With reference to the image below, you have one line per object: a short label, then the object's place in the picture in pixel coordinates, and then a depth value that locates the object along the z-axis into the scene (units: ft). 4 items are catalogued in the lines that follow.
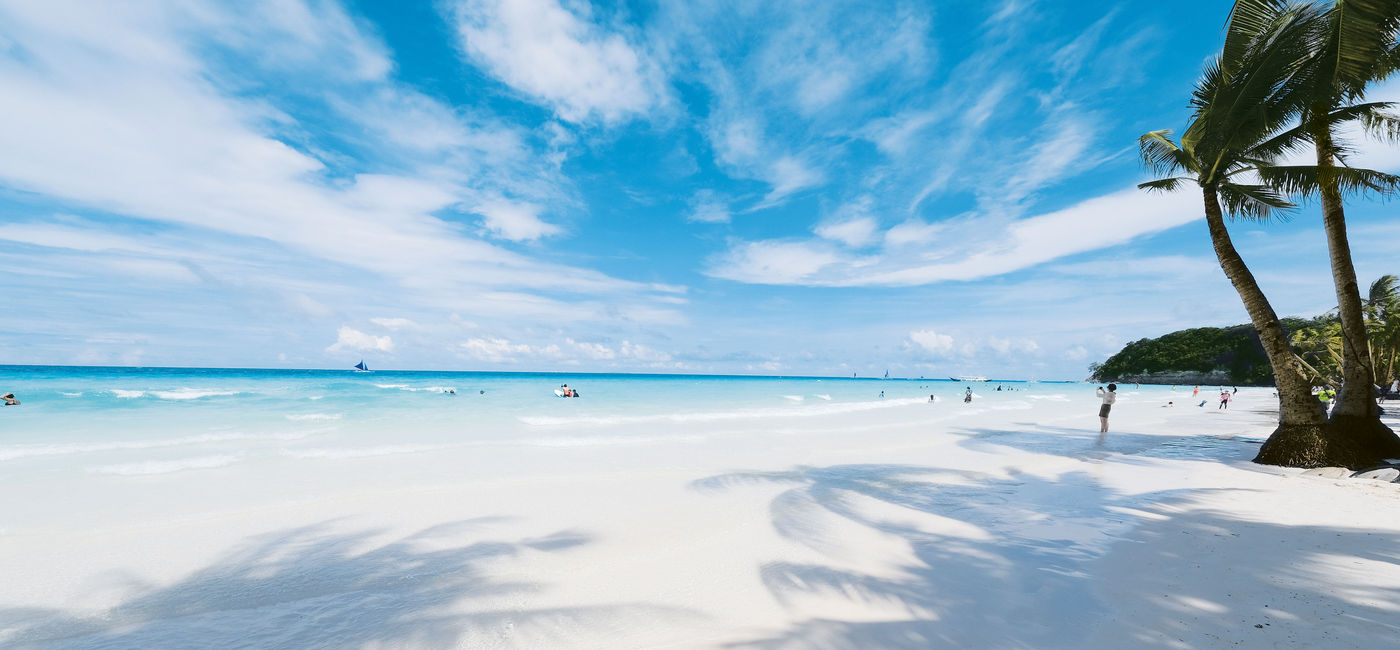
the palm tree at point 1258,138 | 30.17
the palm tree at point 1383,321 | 90.22
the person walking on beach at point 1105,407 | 53.26
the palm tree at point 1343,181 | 30.19
